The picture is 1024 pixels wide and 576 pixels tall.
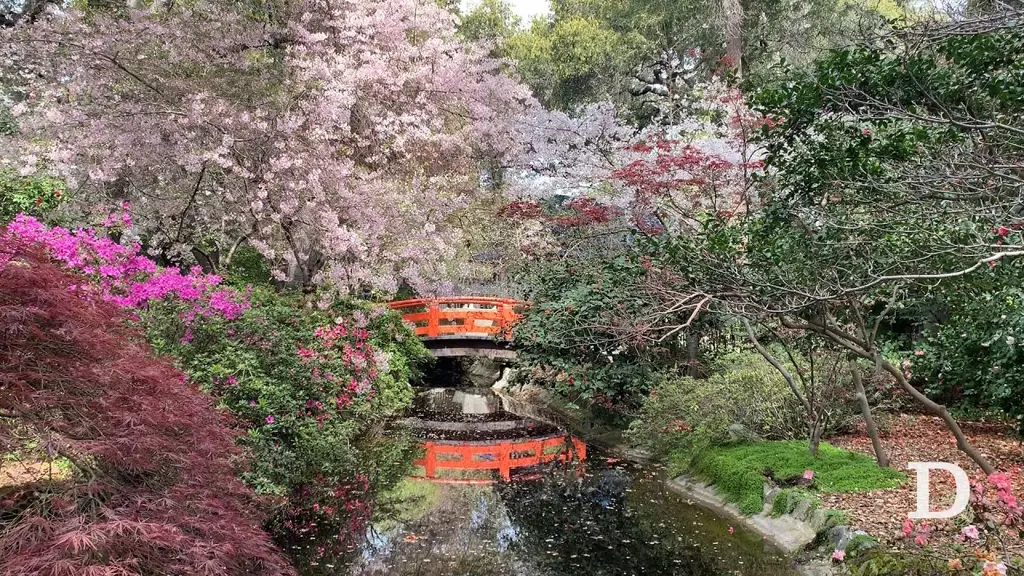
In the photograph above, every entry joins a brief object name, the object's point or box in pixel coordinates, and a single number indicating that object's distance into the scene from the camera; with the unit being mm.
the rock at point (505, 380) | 14123
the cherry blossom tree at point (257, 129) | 8250
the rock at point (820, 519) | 4977
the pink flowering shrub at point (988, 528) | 3205
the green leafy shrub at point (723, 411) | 7129
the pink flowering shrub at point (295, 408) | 5488
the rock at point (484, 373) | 14805
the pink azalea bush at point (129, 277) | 5680
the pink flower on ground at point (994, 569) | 3131
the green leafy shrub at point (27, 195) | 7773
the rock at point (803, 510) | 5238
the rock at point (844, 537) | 4504
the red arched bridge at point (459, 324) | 13336
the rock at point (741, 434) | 7000
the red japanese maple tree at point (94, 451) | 2502
